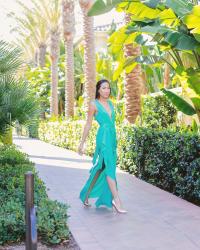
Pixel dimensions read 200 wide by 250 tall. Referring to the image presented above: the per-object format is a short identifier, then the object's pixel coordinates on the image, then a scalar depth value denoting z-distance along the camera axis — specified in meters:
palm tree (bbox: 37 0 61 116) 20.48
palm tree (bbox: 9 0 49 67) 22.53
